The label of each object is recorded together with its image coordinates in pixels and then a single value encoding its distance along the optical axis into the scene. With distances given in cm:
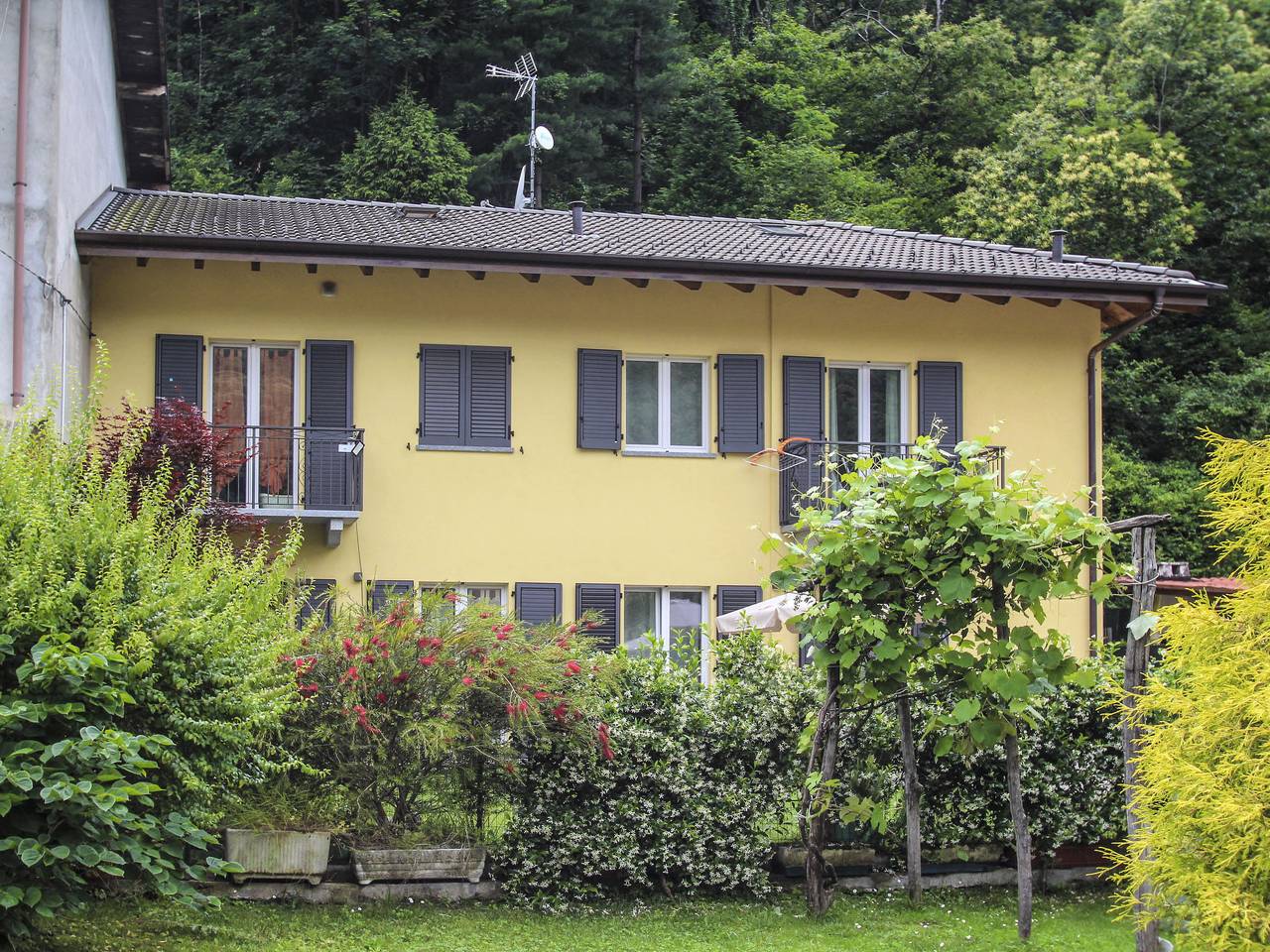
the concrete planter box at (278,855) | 977
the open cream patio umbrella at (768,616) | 1555
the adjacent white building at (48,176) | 1448
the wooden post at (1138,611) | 941
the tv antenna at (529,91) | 2359
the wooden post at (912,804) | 1068
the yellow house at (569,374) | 1742
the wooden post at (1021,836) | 990
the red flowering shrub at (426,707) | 991
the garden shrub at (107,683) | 761
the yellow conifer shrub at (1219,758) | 746
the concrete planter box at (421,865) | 1005
